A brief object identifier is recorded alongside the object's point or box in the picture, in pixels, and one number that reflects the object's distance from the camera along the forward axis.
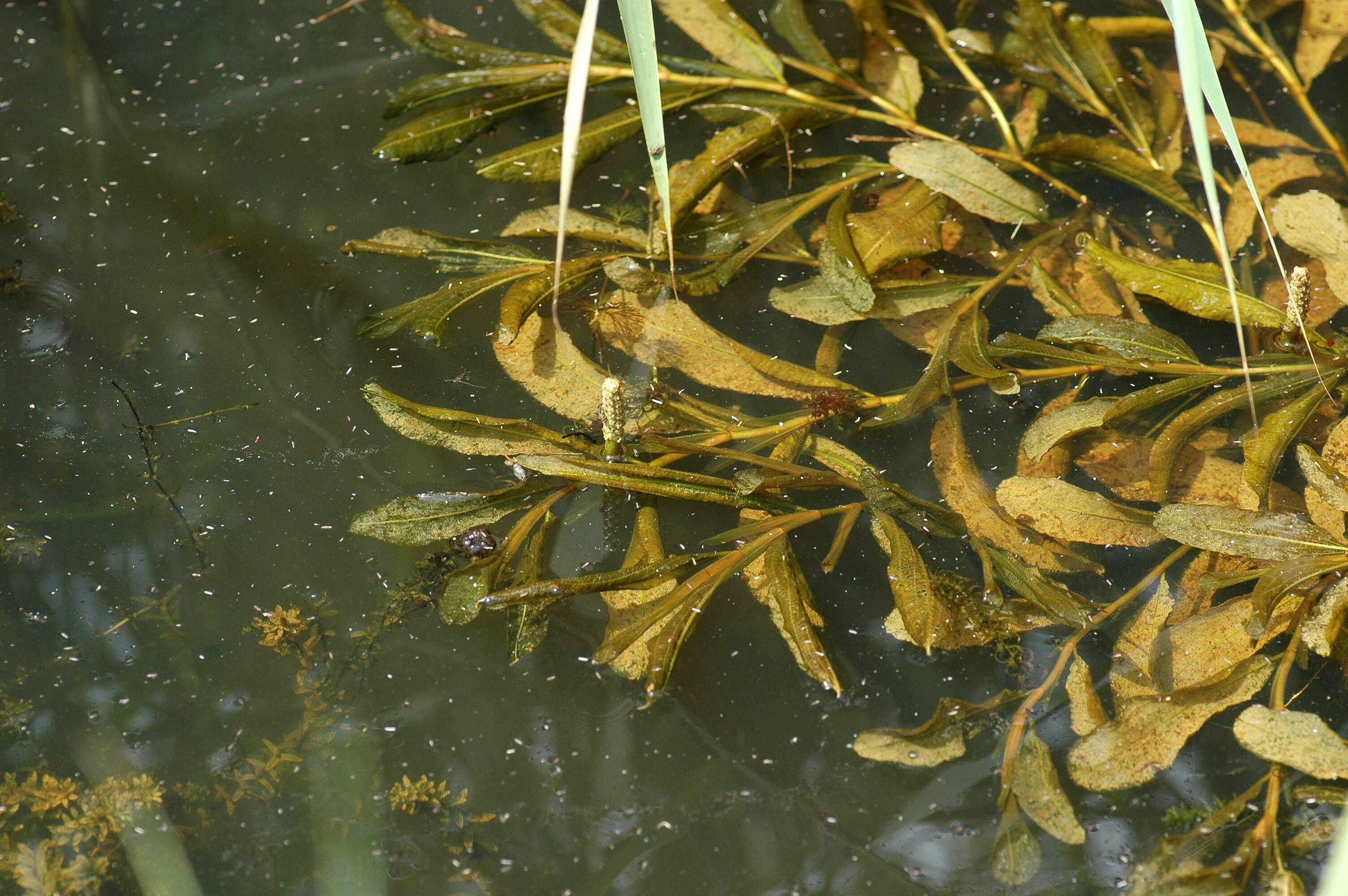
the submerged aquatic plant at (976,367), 2.39
